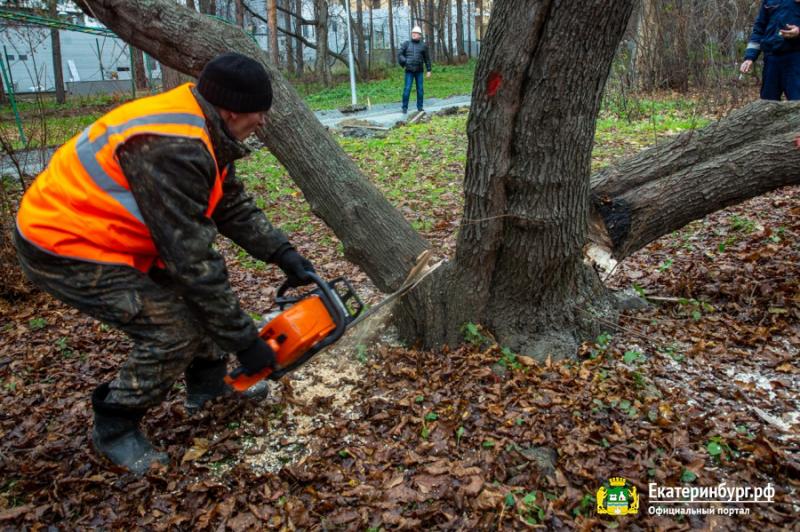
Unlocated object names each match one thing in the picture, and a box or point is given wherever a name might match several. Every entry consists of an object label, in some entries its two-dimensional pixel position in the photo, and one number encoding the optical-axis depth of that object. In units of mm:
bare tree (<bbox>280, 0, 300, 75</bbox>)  28956
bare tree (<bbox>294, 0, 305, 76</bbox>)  29153
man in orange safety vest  2365
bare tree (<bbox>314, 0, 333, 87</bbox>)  24453
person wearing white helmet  14261
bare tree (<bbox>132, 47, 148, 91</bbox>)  16969
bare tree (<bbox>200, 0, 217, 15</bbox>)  19359
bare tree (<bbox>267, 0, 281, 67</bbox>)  19806
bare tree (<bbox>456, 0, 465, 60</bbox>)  36906
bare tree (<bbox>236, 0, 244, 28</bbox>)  21266
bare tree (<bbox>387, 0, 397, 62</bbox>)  35772
